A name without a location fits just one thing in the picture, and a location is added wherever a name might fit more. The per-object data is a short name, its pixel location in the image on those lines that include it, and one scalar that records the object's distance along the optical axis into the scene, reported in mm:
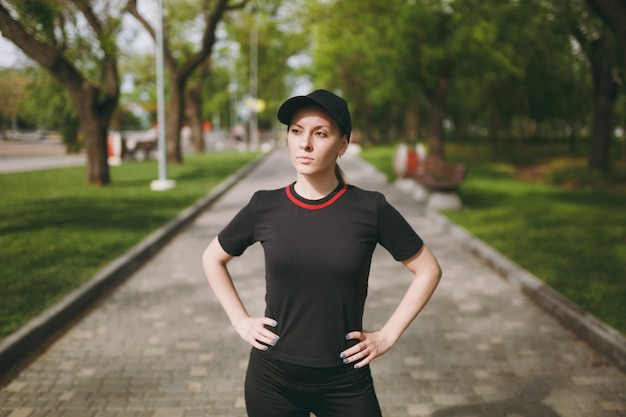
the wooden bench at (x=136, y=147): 26830
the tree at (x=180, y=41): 18358
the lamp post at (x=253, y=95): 37228
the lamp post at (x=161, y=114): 15555
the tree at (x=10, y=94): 36941
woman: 2018
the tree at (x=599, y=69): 15391
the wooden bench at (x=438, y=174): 12742
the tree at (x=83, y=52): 12102
